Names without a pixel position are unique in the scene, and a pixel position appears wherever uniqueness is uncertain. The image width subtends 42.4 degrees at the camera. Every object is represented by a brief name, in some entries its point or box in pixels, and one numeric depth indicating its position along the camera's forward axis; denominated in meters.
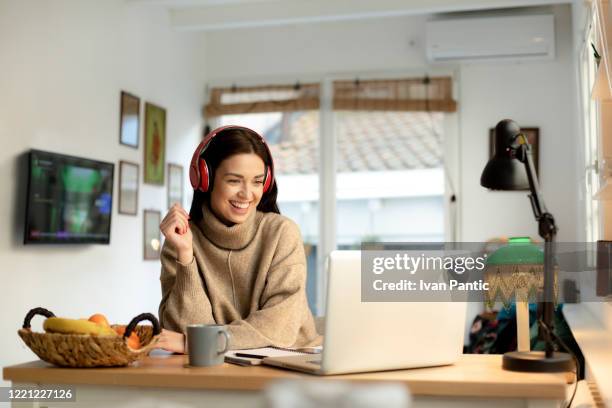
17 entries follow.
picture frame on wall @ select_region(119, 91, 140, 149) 4.90
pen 1.69
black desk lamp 1.54
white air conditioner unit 5.50
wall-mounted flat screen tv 3.90
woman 1.96
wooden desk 1.38
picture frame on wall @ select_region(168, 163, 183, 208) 5.64
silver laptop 1.48
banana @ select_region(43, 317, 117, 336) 1.56
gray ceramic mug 1.59
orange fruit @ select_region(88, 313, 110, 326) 1.63
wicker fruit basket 1.53
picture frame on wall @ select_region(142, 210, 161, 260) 5.21
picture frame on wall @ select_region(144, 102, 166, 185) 5.26
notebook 1.64
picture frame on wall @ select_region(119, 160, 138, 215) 4.89
